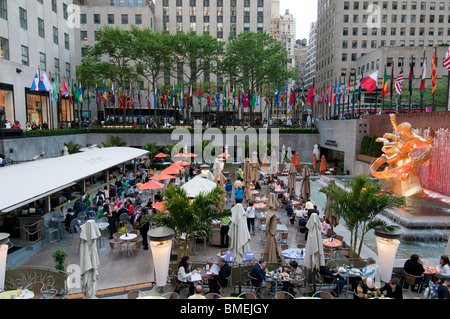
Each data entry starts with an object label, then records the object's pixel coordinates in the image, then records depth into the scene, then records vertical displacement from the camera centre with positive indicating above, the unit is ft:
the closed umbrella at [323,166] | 94.70 -10.98
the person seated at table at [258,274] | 30.19 -13.21
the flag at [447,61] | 69.39 +13.48
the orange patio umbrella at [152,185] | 55.56 -9.68
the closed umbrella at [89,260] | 28.07 -11.09
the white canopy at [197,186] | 46.03 -8.30
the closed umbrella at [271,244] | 36.06 -12.59
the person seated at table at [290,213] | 54.44 -14.10
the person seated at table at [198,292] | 23.93 -11.94
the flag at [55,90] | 100.07 +11.09
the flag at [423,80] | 82.98 +11.72
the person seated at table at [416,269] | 30.89 -13.01
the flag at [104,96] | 125.49 +11.84
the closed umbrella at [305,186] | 62.69 -11.01
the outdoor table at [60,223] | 47.24 -13.40
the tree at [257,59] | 155.53 +32.05
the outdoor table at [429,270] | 31.81 -13.61
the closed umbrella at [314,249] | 31.50 -11.35
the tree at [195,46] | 155.02 +37.61
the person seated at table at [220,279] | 31.07 -13.99
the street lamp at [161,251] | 30.45 -11.17
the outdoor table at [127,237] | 41.81 -13.74
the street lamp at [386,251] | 31.07 -11.46
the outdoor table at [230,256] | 35.37 -13.80
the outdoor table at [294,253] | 35.75 -13.70
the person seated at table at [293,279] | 30.63 -13.76
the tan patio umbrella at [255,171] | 72.23 -9.53
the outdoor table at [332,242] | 39.70 -13.85
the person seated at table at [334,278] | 31.12 -13.91
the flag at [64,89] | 102.92 +11.68
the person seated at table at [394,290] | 26.35 -12.77
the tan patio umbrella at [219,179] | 58.08 -9.01
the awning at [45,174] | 37.27 -6.94
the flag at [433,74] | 79.86 +12.46
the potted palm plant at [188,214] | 33.60 -8.83
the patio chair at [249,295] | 26.40 -13.24
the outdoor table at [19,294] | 25.65 -12.88
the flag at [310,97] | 123.95 +11.11
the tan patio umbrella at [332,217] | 44.32 -11.90
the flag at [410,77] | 86.74 +12.88
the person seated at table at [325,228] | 44.93 -13.46
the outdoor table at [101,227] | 44.88 -13.67
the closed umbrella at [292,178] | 68.65 -10.56
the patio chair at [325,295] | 26.27 -13.16
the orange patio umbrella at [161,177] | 63.61 -9.42
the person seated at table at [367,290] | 26.60 -13.20
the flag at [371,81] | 90.07 +12.18
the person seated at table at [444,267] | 29.53 -12.47
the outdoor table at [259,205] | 55.77 -13.07
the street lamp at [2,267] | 29.81 -12.31
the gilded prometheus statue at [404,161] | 59.93 -6.29
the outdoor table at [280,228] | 45.67 -13.76
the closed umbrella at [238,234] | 32.58 -10.41
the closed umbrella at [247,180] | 63.93 -10.40
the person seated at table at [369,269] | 30.34 -12.98
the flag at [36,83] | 87.39 +11.50
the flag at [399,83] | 90.95 +12.08
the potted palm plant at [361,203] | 34.83 -8.05
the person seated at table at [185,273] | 30.68 -13.44
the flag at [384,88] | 98.23 +11.15
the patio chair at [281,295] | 27.09 -13.54
